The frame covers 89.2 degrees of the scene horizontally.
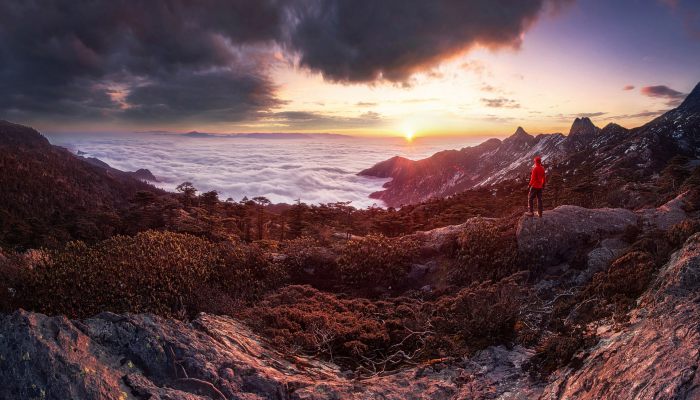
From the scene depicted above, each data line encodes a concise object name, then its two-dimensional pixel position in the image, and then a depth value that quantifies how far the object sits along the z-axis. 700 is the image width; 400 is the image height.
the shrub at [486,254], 12.80
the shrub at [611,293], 7.36
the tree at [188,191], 36.72
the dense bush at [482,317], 8.30
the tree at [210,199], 35.38
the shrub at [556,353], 6.49
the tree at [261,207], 33.47
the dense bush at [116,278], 6.82
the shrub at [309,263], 14.68
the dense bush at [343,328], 8.30
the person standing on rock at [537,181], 13.42
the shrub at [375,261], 13.98
